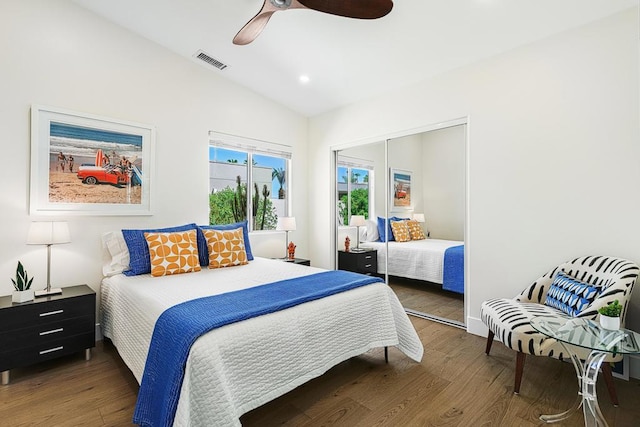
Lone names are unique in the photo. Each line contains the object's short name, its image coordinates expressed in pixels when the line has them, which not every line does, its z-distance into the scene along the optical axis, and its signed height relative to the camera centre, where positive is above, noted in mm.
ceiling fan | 2014 +1341
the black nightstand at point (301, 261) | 4320 -598
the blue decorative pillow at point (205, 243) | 3309 -276
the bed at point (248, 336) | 1536 -741
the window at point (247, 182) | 4145 +477
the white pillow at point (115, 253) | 2998 -349
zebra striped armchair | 2090 -687
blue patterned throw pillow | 2236 -554
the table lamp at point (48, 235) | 2527 -157
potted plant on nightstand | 2432 -559
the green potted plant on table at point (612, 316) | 1756 -539
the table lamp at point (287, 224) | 4445 -99
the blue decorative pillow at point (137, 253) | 2898 -334
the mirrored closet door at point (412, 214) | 3490 +41
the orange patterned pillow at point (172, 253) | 2887 -340
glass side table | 1601 -634
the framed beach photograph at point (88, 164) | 2811 +496
